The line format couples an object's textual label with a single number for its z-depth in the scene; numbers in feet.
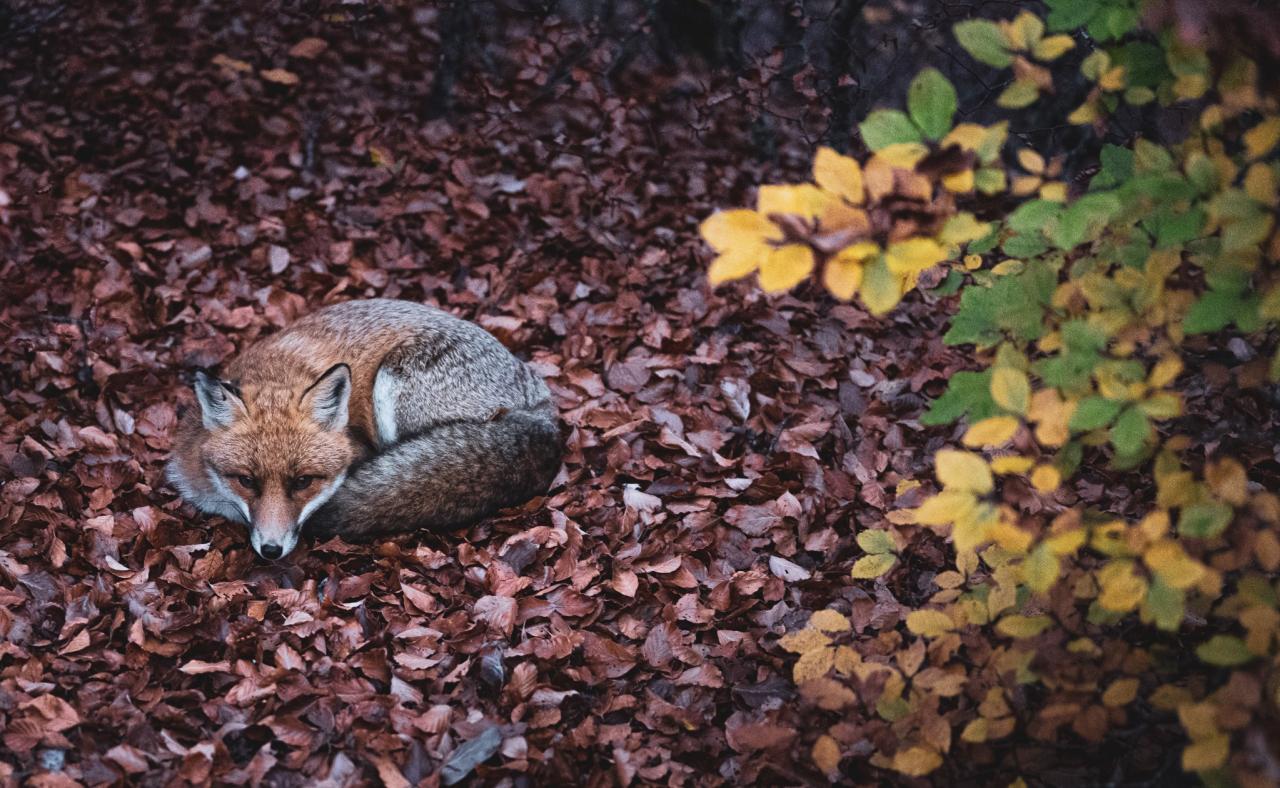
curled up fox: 13.29
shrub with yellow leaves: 5.99
